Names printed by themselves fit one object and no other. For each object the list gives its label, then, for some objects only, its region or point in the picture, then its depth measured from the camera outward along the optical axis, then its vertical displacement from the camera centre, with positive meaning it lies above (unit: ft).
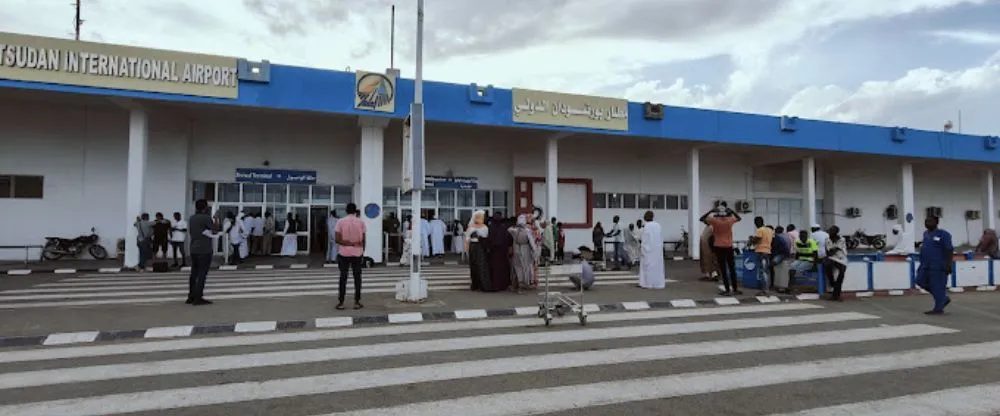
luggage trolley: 26.40 -3.69
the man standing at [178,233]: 54.13 -0.85
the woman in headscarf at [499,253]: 37.17 -1.79
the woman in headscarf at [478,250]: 37.45 -1.64
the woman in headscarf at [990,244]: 45.44 -1.36
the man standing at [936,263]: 30.78 -1.96
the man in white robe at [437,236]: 70.85 -1.37
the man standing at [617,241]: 59.12 -1.59
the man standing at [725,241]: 36.37 -0.95
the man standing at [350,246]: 30.58 -1.13
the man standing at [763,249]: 38.29 -1.52
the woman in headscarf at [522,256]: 37.42 -1.99
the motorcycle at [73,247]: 60.34 -2.45
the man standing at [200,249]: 31.27 -1.35
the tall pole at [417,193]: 32.30 +1.84
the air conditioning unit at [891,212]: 106.73 +2.62
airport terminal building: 53.57 +10.14
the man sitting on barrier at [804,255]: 37.78 -1.91
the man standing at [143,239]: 51.57 -1.35
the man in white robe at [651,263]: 40.19 -2.58
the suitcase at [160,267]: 51.06 -3.78
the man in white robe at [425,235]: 66.23 -1.20
